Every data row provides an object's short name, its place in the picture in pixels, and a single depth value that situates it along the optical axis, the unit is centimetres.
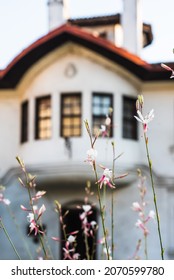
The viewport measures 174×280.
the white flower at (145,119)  317
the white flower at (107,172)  332
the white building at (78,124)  1350
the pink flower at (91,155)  329
